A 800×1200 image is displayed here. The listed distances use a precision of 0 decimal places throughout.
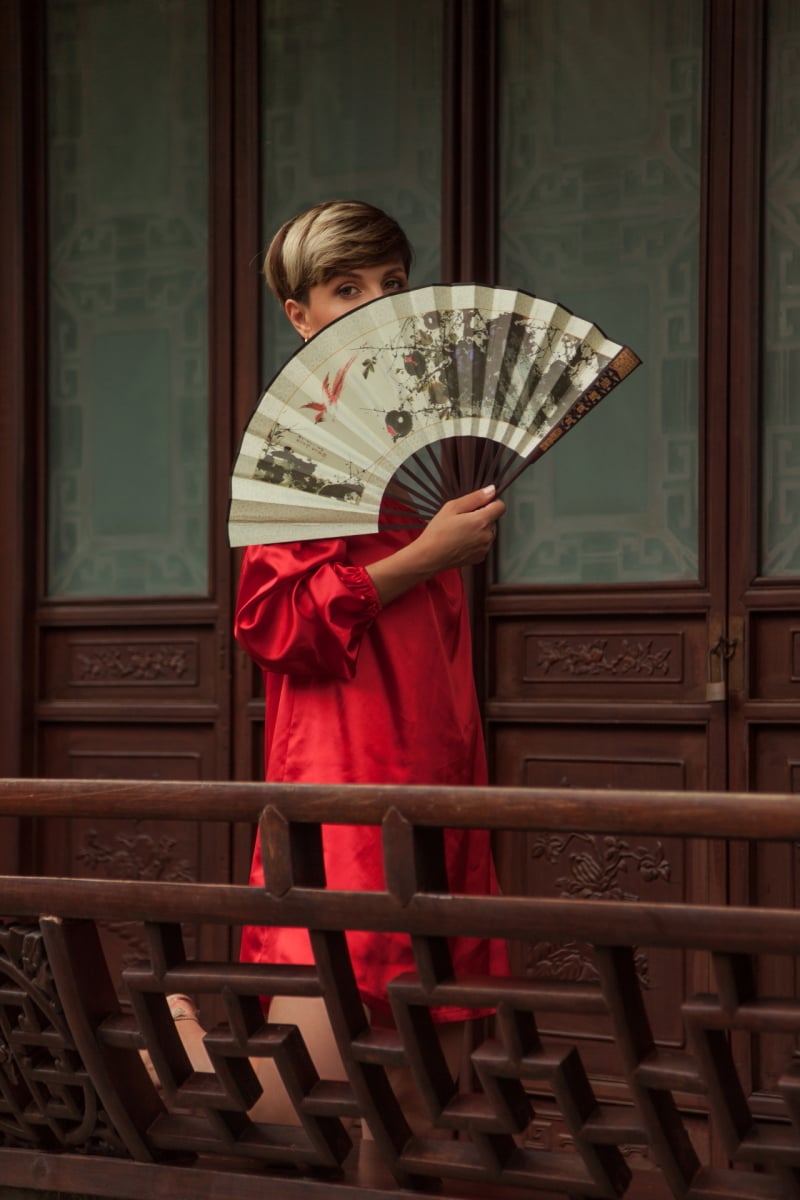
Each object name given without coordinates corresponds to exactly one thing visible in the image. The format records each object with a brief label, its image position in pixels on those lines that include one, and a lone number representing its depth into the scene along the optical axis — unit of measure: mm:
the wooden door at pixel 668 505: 9568
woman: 8294
